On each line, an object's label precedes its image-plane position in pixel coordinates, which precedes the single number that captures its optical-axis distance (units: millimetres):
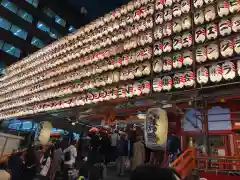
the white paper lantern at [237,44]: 5355
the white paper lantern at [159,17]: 7788
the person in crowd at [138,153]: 6770
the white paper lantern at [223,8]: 6000
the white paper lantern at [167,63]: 6734
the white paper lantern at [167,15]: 7555
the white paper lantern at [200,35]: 6277
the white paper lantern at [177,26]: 7019
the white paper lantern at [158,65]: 7020
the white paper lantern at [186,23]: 6810
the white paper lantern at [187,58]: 6324
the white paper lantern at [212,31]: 6010
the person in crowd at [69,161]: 7466
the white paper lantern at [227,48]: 5512
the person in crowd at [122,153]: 7837
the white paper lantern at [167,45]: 7070
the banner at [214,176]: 5051
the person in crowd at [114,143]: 7697
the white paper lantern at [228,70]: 5258
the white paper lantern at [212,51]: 5787
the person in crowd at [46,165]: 7814
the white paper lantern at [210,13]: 6318
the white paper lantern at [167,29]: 7252
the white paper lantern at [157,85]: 6714
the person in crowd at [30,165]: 7066
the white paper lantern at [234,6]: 5770
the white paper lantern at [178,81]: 6227
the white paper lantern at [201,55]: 6016
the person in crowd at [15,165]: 7233
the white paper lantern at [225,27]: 5768
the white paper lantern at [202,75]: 5781
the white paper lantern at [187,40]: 6570
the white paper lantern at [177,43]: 6762
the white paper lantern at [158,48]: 7291
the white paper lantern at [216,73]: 5483
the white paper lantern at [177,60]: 6497
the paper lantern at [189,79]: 6062
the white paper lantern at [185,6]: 7098
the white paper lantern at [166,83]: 6465
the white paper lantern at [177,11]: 7309
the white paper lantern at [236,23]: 5570
